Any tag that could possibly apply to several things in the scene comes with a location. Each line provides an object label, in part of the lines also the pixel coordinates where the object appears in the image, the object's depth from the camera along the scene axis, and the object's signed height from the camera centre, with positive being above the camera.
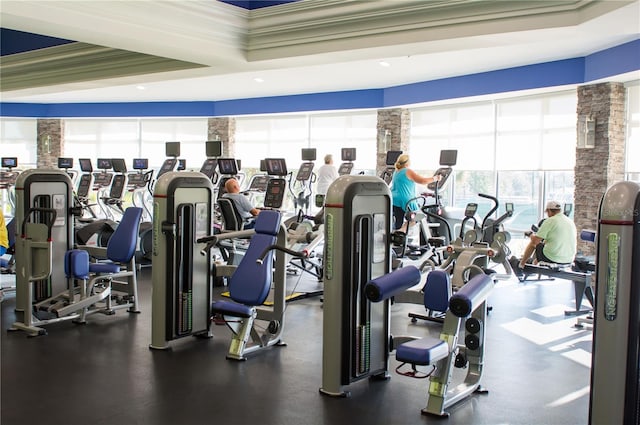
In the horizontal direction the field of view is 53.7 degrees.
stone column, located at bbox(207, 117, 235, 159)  16.69 +1.19
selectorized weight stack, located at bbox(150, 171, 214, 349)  5.36 -0.69
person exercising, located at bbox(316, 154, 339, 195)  11.70 +0.08
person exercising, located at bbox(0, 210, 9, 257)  5.80 -0.57
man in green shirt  7.18 -0.62
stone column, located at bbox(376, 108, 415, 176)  13.94 +1.11
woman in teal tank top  8.42 -0.07
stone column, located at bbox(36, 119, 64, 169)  17.81 +0.93
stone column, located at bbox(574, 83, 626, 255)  10.02 +0.54
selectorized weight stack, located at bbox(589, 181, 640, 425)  3.16 -0.63
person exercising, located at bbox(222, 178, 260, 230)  8.21 -0.37
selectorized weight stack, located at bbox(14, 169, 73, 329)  6.29 -0.42
